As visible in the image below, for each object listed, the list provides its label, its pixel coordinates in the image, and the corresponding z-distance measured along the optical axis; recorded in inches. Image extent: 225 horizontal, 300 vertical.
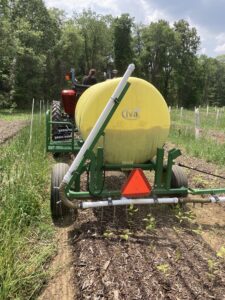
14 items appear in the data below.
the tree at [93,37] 1247.2
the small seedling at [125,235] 100.3
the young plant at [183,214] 121.6
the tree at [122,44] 1327.5
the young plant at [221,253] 91.3
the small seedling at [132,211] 124.1
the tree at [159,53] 1374.3
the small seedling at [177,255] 91.6
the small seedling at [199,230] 104.6
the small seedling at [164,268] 85.0
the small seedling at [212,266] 87.1
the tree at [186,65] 1412.5
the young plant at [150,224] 107.0
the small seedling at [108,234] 102.7
